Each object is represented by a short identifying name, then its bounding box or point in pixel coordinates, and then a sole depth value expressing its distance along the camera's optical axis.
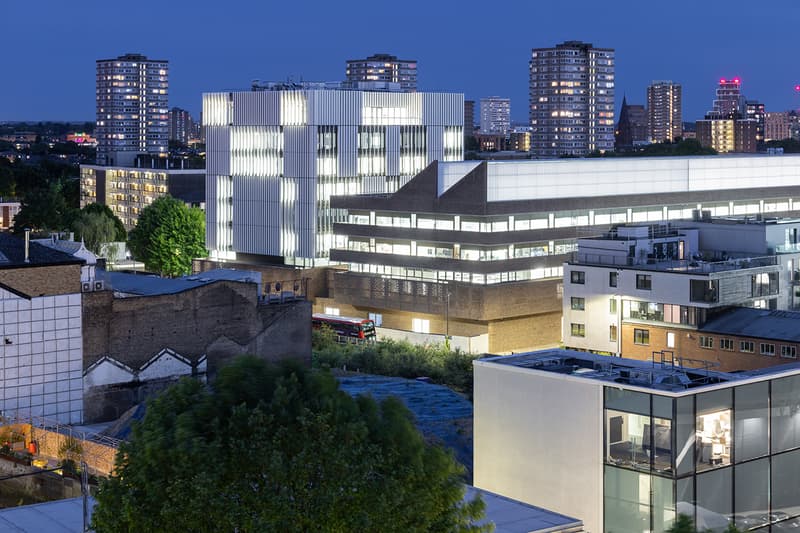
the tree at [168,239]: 136.38
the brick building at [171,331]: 68.83
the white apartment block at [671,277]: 82.75
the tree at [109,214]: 156.88
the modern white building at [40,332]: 63.81
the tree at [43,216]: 153.12
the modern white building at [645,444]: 38.25
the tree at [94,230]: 146.75
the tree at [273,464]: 28.62
